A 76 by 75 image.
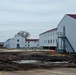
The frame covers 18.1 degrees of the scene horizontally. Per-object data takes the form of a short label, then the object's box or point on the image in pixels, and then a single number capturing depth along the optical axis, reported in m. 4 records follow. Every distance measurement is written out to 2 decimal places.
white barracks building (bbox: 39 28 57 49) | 73.42
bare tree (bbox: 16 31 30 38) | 162.75
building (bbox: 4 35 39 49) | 129.75
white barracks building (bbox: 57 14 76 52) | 50.25
